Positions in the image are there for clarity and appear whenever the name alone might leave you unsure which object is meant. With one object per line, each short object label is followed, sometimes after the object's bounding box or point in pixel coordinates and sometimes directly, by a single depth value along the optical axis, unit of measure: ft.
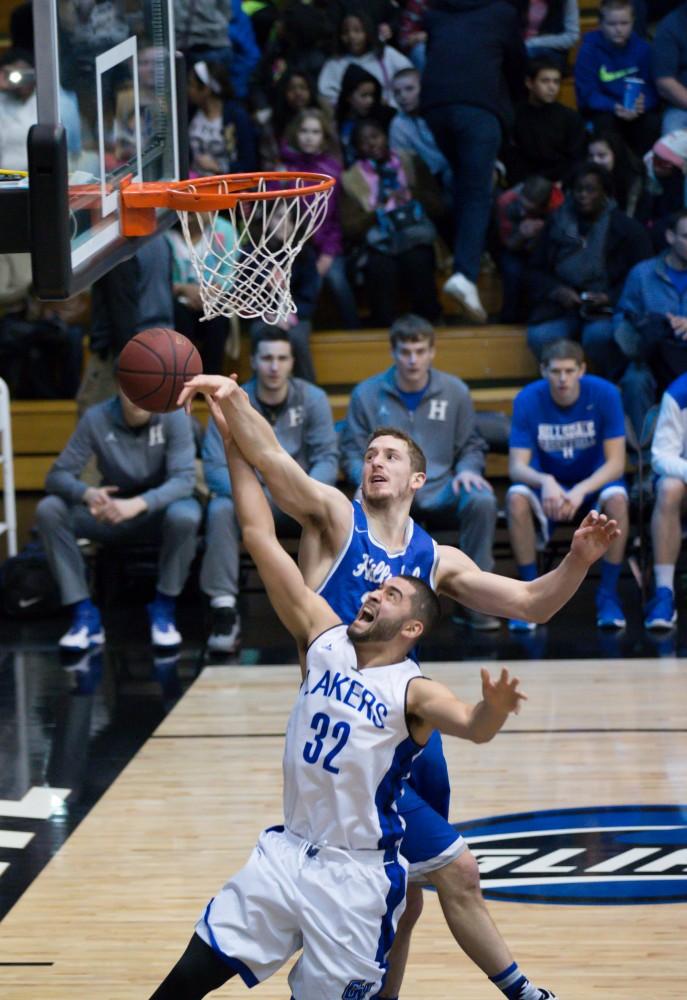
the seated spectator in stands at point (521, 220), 58.40
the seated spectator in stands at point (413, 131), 60.87
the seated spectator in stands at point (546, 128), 60.29
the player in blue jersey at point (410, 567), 24.06
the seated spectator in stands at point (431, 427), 48.64
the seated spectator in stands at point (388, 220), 58.98
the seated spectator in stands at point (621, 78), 60.68
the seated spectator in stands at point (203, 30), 60.58
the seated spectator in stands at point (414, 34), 64.12
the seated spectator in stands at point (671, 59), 59.71
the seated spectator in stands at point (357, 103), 61.02
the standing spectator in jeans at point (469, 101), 58.02
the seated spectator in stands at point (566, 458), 48.56
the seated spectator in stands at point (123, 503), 47.91
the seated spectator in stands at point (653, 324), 52.30
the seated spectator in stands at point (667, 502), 48.35
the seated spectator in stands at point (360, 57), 61.02
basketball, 26.56
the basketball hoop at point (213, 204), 28.91
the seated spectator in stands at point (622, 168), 57.97
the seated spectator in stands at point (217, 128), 57.68
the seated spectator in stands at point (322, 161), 58.55
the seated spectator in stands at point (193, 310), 55.40
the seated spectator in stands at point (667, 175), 57.77
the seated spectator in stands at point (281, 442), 48.01
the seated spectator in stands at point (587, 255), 55.83
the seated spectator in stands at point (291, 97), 59.47
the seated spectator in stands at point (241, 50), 63.40
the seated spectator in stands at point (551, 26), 63.78
